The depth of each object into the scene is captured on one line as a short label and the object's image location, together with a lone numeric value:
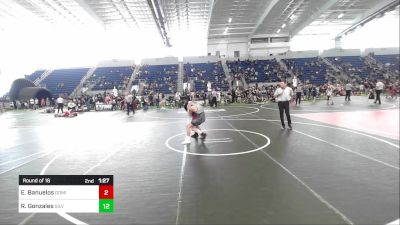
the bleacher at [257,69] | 30.16
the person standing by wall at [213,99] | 23.13
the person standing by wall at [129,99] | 19.45
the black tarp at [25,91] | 32.69
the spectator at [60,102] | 23.23
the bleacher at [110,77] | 36.22
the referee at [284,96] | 9.92
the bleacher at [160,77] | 33.43
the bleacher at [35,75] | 40.75
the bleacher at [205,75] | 34.03
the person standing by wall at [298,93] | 19.20
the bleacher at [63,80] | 38.03
